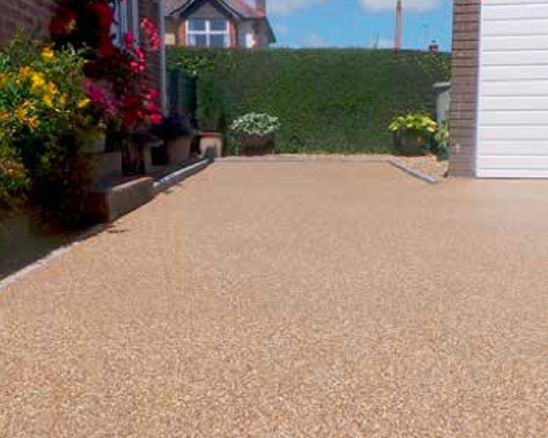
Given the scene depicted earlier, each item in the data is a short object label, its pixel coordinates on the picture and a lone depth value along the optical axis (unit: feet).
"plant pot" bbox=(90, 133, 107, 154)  24.17
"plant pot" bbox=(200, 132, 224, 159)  46.91
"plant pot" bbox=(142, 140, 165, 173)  30.96
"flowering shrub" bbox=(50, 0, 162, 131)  23.73
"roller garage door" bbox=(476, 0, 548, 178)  31.35
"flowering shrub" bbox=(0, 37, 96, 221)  14.15
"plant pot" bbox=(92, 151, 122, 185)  23.18
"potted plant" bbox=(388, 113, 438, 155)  48.34
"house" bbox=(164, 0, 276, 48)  114.42
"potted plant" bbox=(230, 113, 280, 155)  49.98
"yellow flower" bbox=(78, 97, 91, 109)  16.26
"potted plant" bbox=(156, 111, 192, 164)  37.60
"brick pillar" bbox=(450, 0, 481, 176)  31.37
